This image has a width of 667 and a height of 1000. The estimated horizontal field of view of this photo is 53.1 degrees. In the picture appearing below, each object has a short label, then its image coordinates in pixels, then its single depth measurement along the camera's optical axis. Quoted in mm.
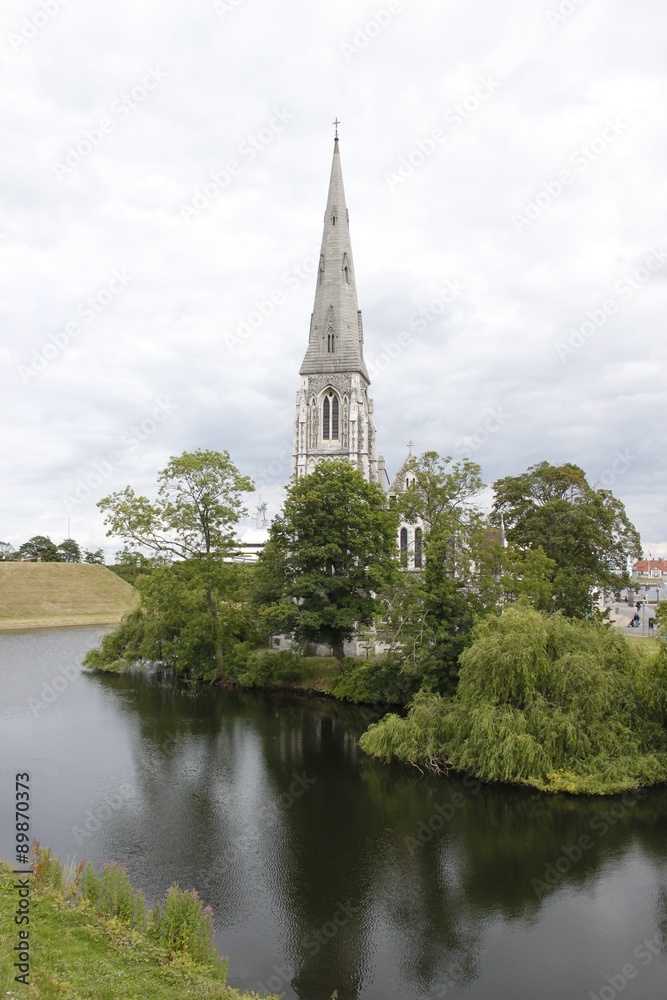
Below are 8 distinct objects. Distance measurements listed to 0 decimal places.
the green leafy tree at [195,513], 35312
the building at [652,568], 134750
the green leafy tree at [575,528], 36500
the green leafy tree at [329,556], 32312
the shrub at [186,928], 10375
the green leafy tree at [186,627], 36062
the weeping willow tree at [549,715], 18891
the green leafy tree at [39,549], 88875
